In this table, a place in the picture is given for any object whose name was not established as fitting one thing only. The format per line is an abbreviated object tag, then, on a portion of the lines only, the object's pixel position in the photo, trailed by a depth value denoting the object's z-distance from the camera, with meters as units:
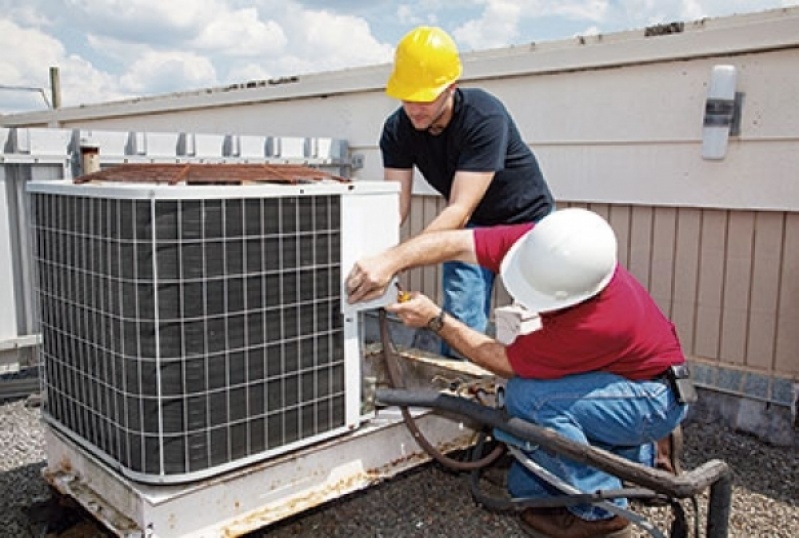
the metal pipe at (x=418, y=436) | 2.17
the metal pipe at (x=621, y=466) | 1.74
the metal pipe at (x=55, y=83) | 11.74
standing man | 2.44
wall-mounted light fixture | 3.22
